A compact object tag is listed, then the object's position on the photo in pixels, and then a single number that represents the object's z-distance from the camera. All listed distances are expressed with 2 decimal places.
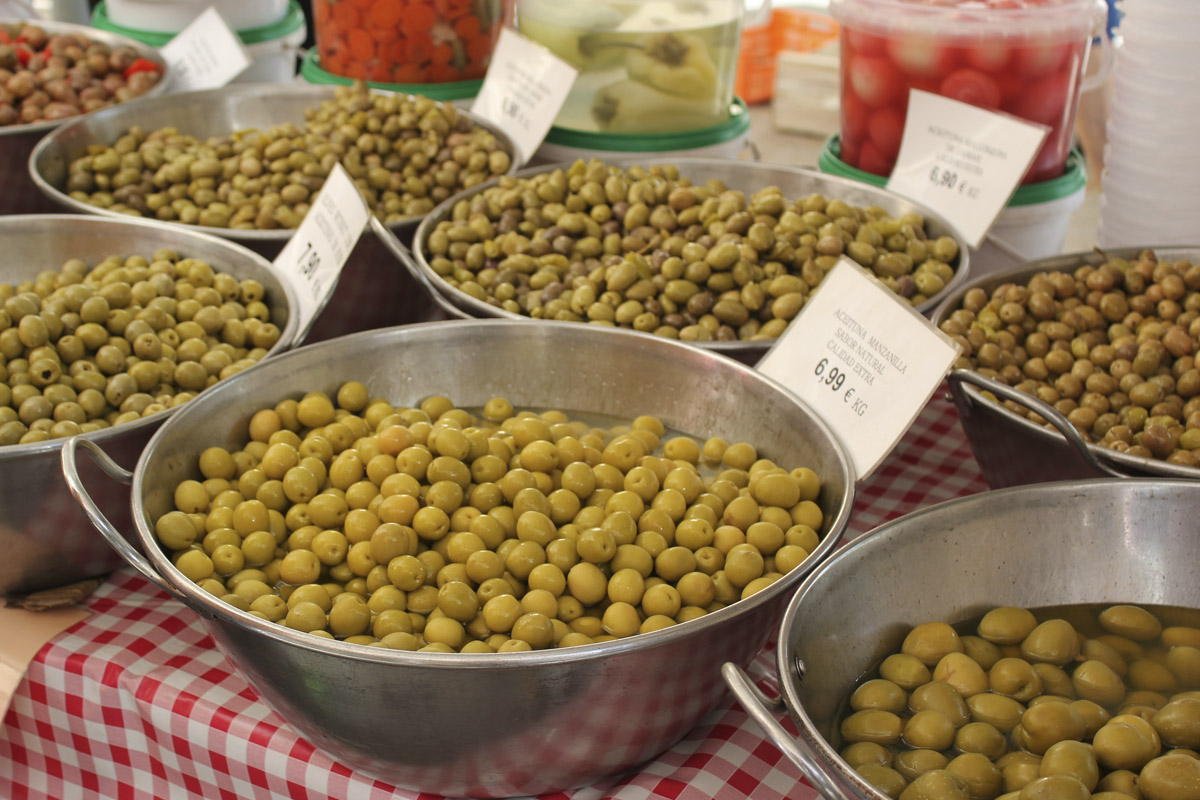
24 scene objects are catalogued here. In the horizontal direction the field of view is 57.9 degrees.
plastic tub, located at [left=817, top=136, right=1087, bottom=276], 1.98
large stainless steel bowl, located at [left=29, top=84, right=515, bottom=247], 2.15
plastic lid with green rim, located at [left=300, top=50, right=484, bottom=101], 2.46
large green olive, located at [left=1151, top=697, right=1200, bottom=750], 0.85
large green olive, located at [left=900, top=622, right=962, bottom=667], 0.96
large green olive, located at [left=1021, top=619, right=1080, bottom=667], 0.97
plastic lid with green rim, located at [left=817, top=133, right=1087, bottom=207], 1.98
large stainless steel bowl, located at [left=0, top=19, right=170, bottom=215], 2.12
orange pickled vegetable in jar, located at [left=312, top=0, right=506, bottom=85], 2.41
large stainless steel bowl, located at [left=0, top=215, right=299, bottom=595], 1.13
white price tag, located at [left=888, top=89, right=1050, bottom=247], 1.79
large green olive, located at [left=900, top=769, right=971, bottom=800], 0.80
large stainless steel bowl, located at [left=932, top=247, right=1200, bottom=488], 1.10
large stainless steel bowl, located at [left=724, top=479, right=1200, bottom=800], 0.92
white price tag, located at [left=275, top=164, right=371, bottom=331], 1.55
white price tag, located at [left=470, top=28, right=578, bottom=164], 2.12
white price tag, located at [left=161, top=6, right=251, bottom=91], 2.49
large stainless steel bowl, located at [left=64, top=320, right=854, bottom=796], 0.84
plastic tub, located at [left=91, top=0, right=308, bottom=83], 2.83
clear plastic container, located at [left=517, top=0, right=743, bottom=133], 2.17
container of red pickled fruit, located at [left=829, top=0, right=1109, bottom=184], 1.87
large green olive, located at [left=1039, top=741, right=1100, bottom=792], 0.81
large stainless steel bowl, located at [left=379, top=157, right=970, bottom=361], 1.60
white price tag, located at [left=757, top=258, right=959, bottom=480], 1.20
